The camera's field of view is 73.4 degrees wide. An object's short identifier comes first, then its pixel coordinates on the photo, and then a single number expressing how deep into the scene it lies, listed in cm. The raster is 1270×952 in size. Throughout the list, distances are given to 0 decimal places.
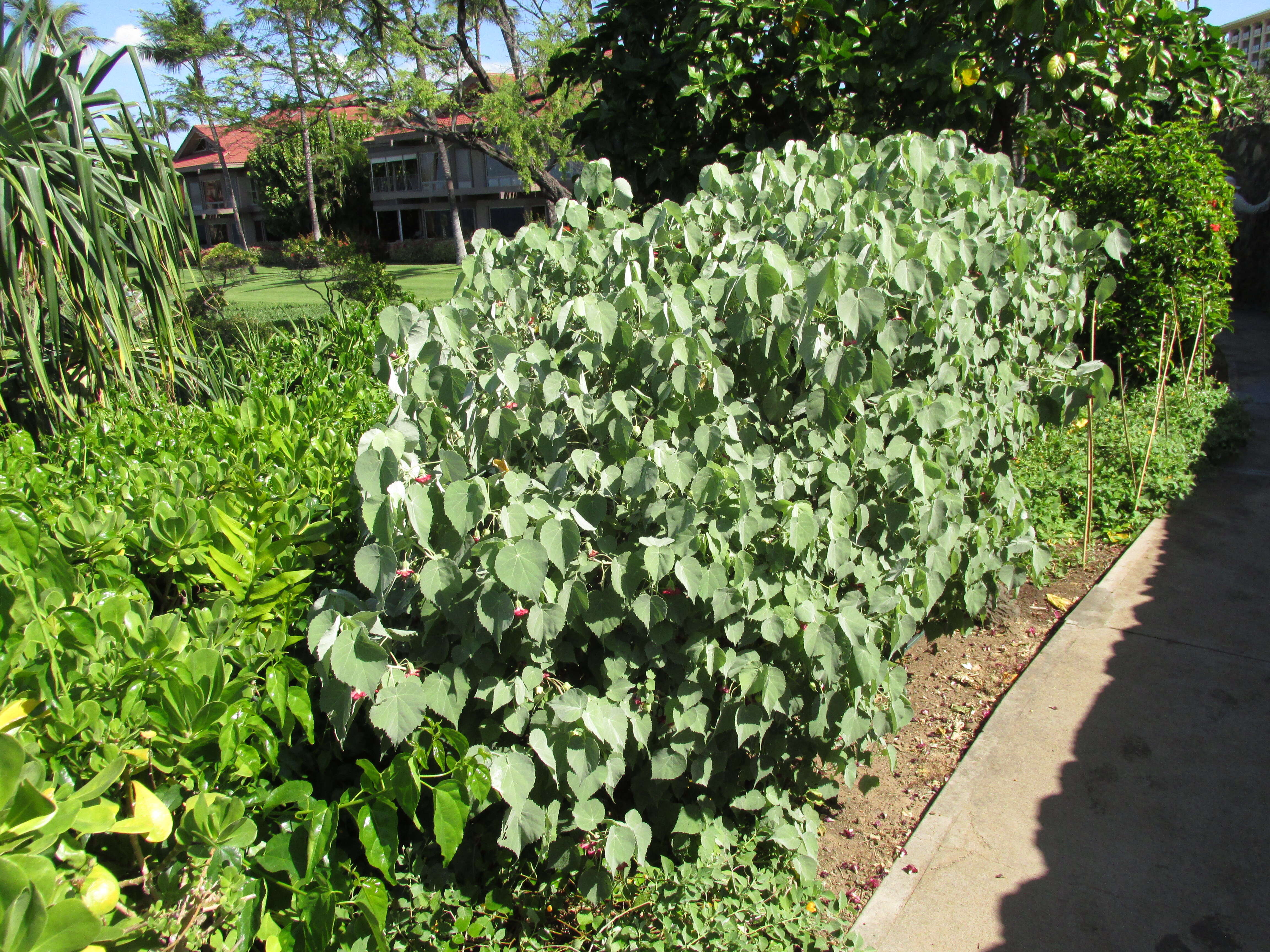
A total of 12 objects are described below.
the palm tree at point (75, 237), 423
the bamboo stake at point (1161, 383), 501
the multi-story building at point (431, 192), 4634
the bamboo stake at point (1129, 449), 504
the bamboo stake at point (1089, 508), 461
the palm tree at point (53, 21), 491
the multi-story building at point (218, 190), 5625
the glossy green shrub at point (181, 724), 150
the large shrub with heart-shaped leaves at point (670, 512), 198
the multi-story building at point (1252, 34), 3064
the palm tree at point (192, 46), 2205
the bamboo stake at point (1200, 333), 584
